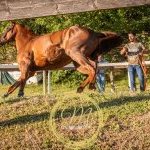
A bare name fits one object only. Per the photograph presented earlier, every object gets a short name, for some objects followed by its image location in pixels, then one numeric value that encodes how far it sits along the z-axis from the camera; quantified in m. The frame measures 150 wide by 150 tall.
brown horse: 10.69
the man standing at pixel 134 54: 15.45
